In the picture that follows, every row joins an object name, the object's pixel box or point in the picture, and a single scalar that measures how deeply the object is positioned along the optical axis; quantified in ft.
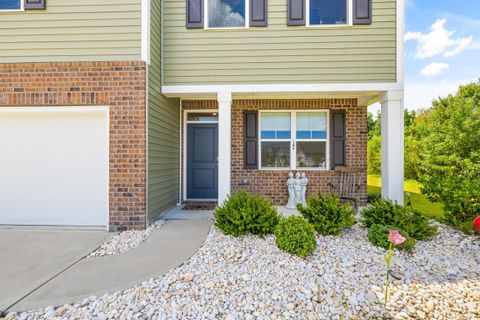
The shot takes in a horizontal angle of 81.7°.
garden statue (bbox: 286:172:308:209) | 19.19
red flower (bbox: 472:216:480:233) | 11.50
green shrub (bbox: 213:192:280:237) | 12.66
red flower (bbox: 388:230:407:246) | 7.96
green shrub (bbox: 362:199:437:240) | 12.41
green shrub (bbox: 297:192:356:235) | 12.67
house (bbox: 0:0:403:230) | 14.52
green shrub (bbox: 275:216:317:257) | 10.50
